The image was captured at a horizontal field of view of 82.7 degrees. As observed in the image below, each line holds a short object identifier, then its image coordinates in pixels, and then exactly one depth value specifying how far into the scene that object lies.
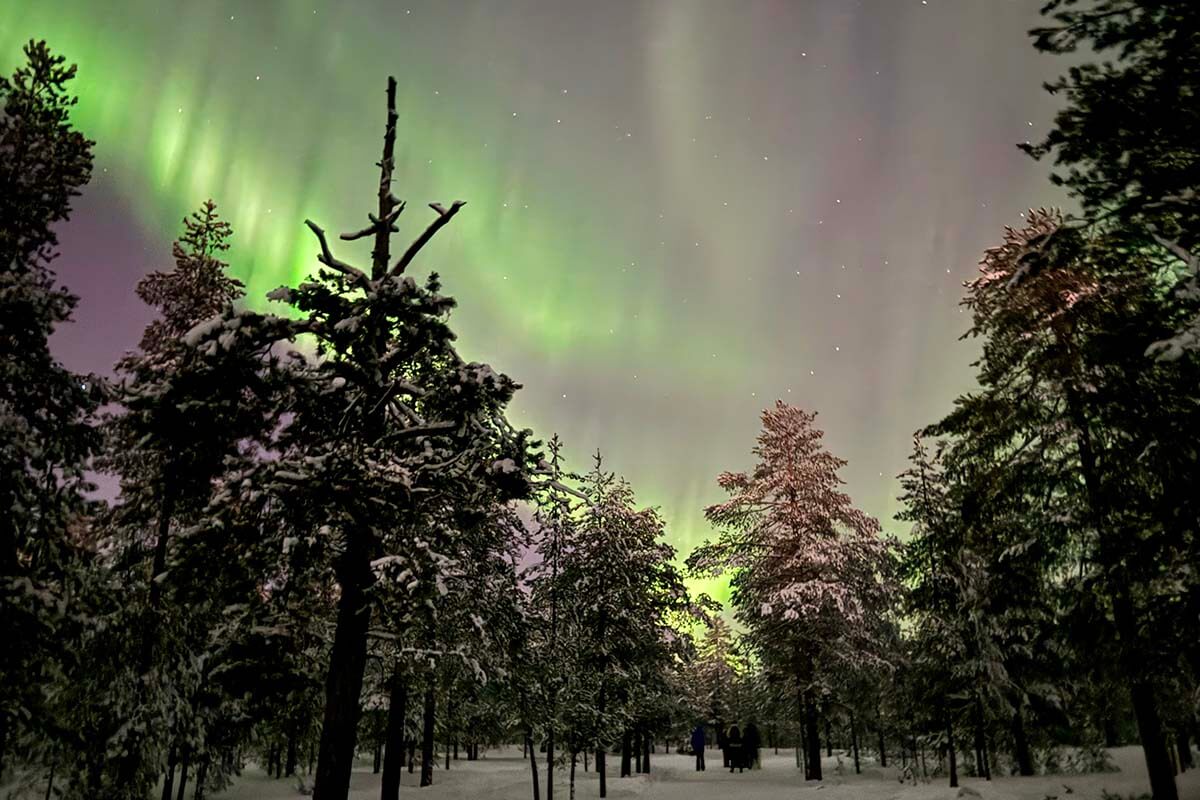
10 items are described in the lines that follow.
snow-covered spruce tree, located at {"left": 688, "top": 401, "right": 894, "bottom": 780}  23.67
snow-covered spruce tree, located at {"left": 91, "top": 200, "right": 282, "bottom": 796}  9.59
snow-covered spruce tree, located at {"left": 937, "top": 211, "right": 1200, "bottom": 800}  9.59
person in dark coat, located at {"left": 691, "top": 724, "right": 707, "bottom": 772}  35.88
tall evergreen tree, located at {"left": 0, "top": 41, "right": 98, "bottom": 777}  10.03
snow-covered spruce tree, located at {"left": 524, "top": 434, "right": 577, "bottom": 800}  19.83
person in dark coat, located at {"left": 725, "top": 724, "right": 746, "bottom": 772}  34.28
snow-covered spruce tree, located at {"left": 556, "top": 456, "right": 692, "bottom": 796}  21.53
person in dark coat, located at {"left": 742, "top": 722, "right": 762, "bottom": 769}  34.47
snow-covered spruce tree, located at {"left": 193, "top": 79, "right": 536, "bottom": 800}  9.12
